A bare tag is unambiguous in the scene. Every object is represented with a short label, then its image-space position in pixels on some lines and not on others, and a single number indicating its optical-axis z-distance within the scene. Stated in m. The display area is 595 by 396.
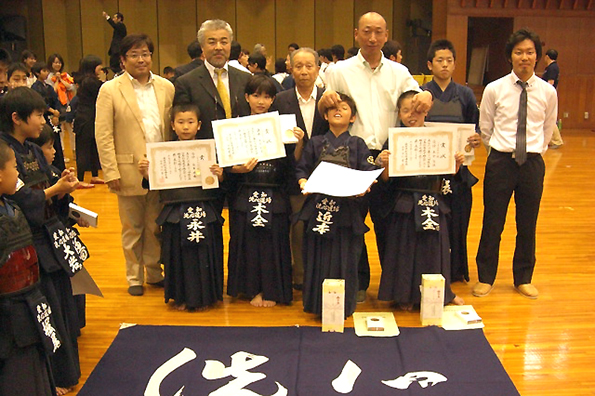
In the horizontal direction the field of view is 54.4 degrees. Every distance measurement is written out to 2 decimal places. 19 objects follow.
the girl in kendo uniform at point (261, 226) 3.60
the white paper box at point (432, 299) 3.37
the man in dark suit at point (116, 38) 8.91
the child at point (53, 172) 2.89
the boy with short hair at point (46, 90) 7.60
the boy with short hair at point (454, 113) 3.83
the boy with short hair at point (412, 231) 3.49
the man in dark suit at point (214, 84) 3.58
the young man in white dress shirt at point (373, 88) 3.59
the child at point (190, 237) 3.54
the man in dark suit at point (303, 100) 3.47
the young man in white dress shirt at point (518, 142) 3.66
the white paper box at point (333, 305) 3.29
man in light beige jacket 3.63
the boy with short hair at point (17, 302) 2.24
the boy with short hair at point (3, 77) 5.31
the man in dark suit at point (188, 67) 4.79
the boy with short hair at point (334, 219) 3.40
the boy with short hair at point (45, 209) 2.62
